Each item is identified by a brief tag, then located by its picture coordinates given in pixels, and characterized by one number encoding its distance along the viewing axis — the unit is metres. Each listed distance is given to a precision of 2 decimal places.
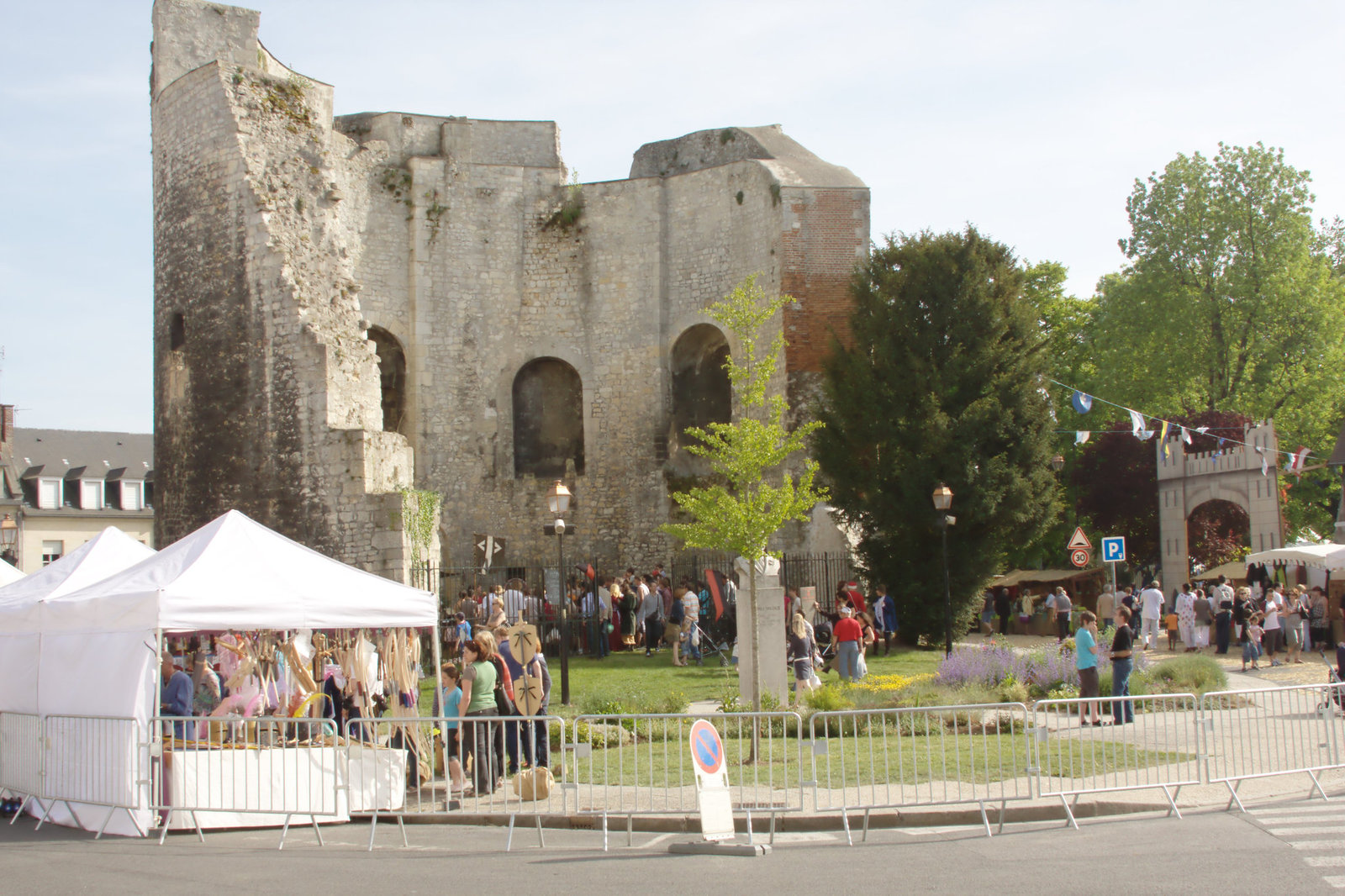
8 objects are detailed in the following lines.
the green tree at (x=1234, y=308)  34.66
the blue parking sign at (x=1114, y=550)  22.36
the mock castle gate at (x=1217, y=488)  28.30
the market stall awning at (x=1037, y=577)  33.31
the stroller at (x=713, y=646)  20.47
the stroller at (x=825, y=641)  19.50
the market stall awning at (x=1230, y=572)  32.34
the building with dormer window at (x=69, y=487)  45.00
